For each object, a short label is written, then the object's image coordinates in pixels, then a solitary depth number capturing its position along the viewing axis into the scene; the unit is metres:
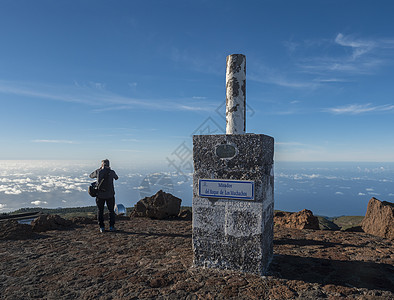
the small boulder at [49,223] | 8.12
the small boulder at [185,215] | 9.99
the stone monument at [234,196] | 4.18
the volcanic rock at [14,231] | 7.18
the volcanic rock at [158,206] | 10.07
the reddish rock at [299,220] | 8.44
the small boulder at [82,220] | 9.22
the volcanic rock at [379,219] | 7.11
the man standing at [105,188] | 7.71
